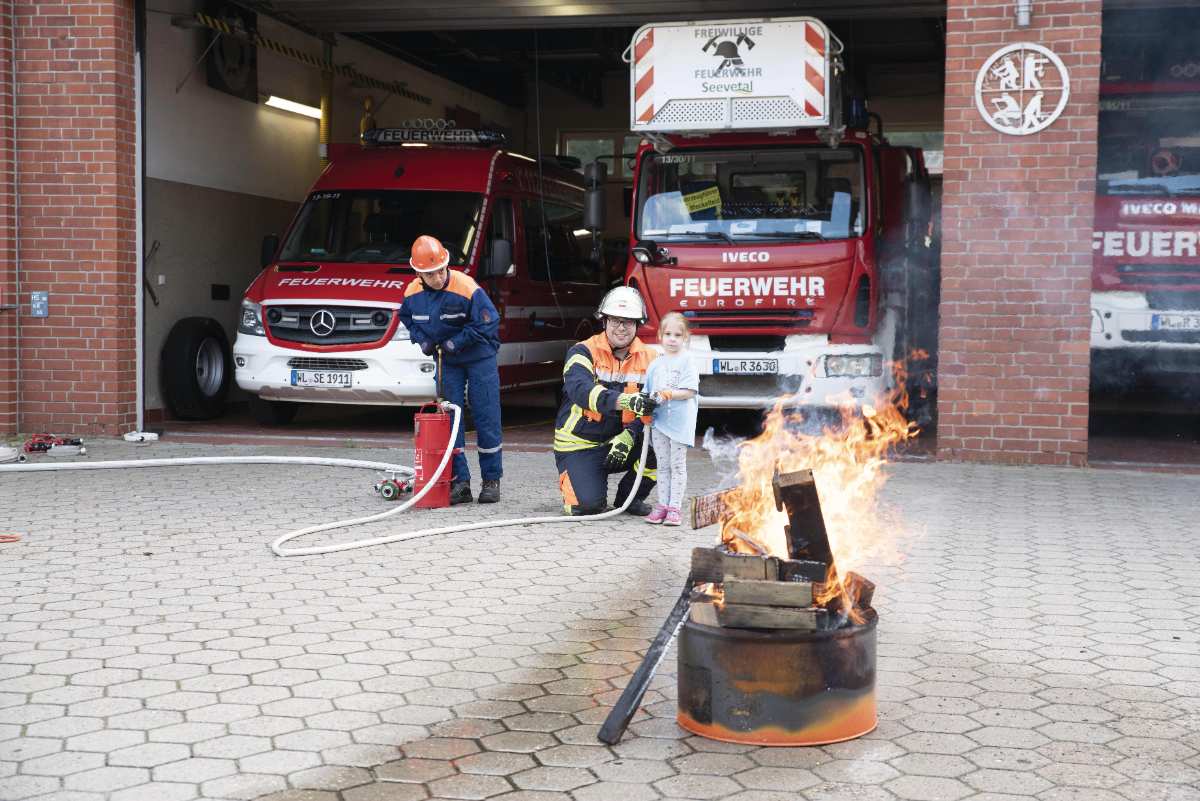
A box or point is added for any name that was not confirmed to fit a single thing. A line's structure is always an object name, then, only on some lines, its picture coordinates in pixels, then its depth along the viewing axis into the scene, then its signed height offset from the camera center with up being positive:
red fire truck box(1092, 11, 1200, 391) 12.02 +0.98
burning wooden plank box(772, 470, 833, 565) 4.58 -0.68
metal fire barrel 4.27 -1.18
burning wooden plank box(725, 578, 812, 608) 4.30 -0.89
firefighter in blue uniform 9.03 -0.19
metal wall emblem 10.77 +1.83
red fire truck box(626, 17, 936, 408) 11.10 +0.71
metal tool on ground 4.32 -1.23
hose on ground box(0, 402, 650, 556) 7.39 -1.21
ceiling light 16.53 +2.54
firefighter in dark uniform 8.39 -0.70
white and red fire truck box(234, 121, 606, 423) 12.55 +0.42
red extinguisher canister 8.80 -0.89
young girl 8.08 -0.58
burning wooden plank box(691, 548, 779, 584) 4.55 -0.86
